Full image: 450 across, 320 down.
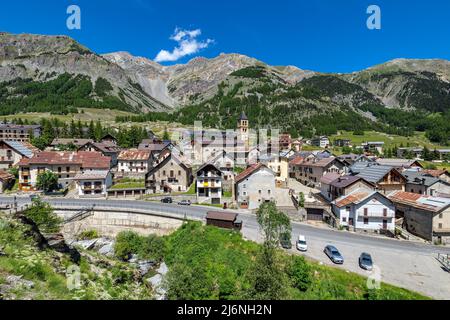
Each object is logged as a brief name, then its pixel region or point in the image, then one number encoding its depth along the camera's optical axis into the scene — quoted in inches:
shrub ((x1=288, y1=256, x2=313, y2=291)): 1087.0
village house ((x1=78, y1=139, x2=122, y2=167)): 3211.1
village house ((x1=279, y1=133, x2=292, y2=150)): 5102.4
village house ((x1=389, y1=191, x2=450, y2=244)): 1556.3
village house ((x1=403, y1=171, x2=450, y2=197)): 2023.0
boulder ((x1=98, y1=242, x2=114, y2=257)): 1568.8
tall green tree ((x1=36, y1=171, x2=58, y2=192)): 2268.7
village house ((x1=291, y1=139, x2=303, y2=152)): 5290.4
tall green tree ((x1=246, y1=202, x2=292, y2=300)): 756.6
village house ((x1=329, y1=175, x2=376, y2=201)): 1948.8
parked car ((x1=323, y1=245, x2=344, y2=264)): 1217.6
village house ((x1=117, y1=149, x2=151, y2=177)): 2883.9
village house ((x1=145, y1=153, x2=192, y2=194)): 2438.5
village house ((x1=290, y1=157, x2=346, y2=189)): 2723.9
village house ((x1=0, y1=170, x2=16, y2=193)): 2327.8
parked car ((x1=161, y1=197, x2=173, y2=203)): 2153.9
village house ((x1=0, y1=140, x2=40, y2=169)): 2815.0
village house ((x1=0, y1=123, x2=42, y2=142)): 4660.4
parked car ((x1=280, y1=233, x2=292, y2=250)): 1361.7
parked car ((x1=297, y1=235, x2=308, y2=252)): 1337.4
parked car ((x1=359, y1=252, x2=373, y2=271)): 1178.3
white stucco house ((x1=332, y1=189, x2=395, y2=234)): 1704.0
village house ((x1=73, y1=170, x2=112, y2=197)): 2230.6
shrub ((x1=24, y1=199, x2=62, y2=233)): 1433.7
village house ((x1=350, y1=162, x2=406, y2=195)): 2074.3
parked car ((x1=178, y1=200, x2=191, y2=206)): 2111.2
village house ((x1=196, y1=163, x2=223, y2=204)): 2169.0
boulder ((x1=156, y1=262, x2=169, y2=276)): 1379.9
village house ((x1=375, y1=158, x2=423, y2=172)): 2899.9
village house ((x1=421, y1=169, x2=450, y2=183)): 2511.1
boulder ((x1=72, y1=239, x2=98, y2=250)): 1595.0
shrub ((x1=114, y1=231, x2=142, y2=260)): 1525.6
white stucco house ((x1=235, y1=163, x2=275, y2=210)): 2131.8
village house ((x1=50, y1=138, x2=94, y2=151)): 3732.8
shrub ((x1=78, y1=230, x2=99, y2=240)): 1744.6
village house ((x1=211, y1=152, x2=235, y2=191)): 2602.6
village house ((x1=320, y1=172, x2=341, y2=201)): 2209.4
